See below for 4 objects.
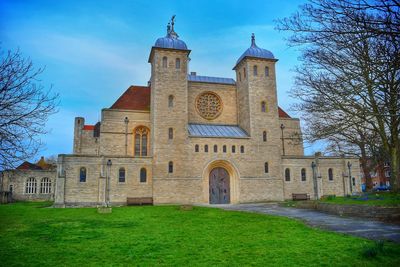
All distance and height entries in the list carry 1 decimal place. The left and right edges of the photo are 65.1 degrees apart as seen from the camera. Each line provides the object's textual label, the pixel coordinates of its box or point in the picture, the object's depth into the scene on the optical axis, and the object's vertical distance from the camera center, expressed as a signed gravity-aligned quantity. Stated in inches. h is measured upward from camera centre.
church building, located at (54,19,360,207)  1034.7 +118.3
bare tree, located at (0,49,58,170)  393.7 +91.7
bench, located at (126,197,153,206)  1021.2 -57.5
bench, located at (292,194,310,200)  1152.2 -63.1
